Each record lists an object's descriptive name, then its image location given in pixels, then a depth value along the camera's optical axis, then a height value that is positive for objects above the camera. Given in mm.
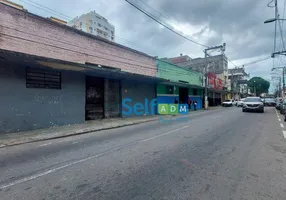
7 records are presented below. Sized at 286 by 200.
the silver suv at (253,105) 20962 -739
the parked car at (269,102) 41425 -847
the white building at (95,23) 54256 +24102
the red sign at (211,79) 39344 +4227
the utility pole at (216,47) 29125 +7936
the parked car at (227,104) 40000 -1113
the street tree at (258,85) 94350 +6788
